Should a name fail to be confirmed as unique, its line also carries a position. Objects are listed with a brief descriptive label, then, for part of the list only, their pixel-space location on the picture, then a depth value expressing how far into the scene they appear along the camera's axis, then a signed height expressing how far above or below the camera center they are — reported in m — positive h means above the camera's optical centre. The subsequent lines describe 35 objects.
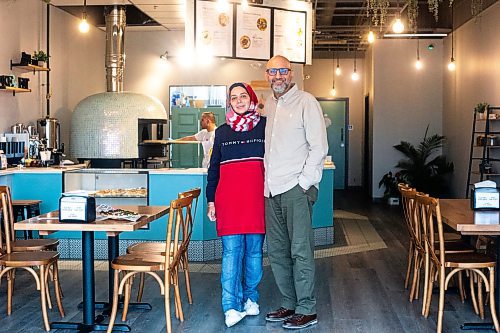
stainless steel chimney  9.57 +1.56
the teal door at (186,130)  11.34 +0.36
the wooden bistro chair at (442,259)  4.23 -0.75
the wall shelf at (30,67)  8.49 +1.12
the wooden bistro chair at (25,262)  4.36 -0.76
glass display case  6.65 -0.37
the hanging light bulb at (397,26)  8.04 +1.55
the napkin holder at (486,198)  4.54 -0.34
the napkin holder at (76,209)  3.92 -0.36
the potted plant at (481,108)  9.72 +0.63
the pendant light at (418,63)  12.29 +1.68
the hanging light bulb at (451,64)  11.49 +1.53
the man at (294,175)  4.26 -0.17
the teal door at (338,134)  15.97 +0.39
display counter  6.70 -0.41
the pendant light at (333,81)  15.74 +1.70
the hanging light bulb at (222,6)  6.97 +1.57
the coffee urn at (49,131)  9.09 +0.28
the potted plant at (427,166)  12.37 -0.33
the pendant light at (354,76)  14.56 +1.70
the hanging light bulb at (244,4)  7.11 +1.62
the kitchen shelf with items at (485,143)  9.60 +0.10
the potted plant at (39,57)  8.80 +1.28
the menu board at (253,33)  7.11 +1.31
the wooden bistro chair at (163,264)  4.09 -0.74
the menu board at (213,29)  6.89 +1.31
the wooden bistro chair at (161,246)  4.48 -0.70
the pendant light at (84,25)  8.16 +1.60
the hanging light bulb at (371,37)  9.39 +1.67
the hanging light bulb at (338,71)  14.60 +1.88
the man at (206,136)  7.74 +0.20
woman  4.36 -0.26
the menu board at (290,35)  7.32 +1.33
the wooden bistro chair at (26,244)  4.89 -0.72
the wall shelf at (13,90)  8.04 +0.78
